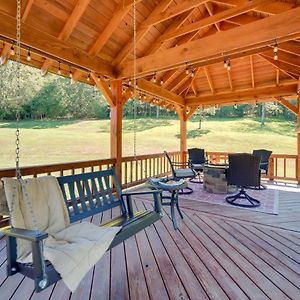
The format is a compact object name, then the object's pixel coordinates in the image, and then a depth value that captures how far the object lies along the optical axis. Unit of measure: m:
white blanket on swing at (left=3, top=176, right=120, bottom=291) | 1.53
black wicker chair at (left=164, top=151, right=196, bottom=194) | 5.27
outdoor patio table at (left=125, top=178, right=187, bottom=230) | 3.31
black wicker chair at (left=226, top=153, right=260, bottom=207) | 4.33
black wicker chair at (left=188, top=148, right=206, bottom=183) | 7.00
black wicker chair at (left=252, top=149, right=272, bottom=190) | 5.81
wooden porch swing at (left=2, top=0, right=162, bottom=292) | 1.38
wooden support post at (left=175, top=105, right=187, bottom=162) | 8.37
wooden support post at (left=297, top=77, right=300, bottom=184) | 6.61
